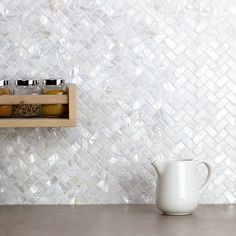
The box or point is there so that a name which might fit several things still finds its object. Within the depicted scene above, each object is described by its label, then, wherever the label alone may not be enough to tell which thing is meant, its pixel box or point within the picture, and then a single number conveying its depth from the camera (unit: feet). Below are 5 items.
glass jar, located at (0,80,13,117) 7.54
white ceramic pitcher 7.08
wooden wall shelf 7.26
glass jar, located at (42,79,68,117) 7.46
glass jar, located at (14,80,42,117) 7.51
